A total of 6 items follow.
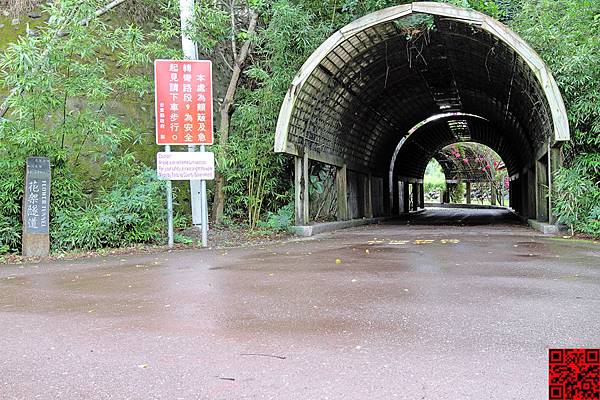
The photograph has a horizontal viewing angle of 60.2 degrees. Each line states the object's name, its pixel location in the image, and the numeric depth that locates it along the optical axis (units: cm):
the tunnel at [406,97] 886
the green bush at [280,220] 995
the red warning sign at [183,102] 790
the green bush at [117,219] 745
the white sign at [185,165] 777
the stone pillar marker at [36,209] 716
